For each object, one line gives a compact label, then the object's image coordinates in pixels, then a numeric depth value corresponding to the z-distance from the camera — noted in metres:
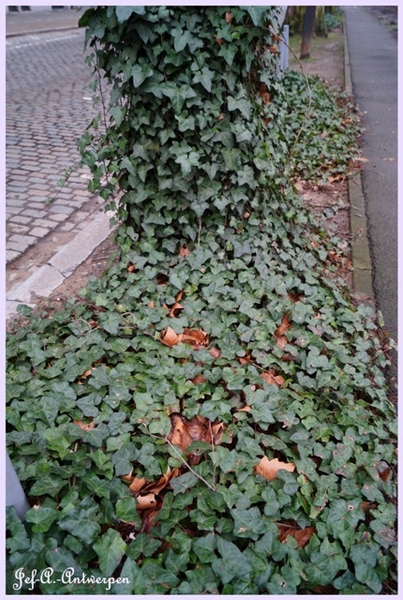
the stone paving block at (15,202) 4.96
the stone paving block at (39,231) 4.44
